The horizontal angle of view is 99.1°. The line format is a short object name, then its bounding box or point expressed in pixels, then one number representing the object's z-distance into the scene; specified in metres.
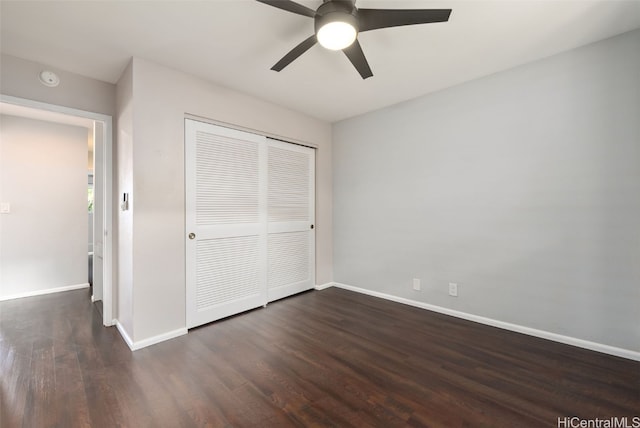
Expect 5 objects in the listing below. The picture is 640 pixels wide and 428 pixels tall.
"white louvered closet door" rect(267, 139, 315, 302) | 3.52
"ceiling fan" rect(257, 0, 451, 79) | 1.54
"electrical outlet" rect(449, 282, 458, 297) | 3.01
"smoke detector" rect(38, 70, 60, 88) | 2.44
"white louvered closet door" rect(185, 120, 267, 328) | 2.73
